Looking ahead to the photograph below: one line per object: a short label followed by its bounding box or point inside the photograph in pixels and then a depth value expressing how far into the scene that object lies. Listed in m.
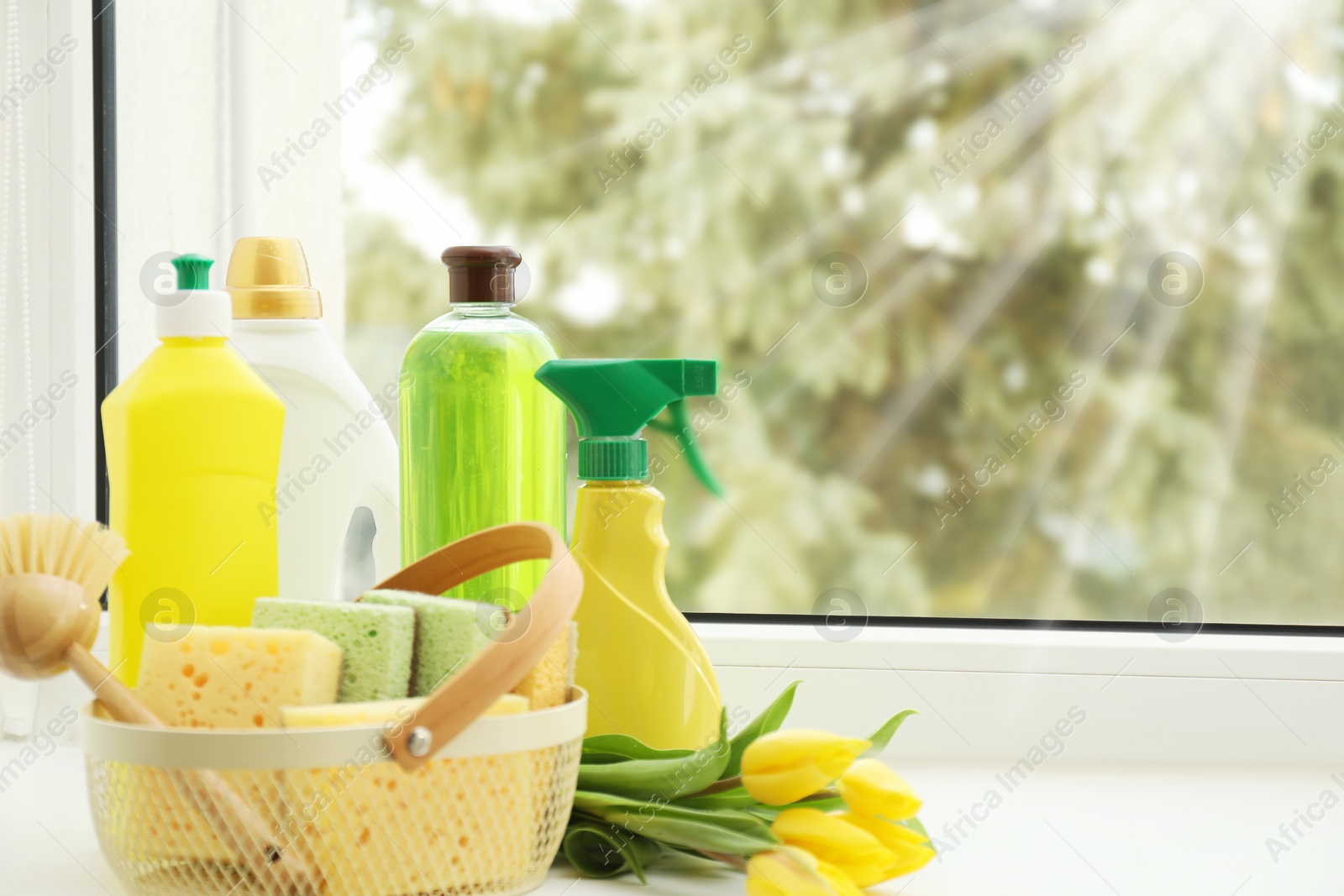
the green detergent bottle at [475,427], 1.74
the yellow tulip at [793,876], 1.56
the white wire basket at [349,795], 1.52
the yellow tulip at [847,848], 1.58
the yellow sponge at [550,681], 1.59
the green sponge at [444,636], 1.60
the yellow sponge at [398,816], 1.53
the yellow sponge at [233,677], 1.57
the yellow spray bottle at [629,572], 1.71
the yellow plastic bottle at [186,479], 1.66
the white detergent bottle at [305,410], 1.75
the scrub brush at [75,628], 1.54
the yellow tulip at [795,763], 1.60
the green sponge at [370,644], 1.59
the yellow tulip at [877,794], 1.60
